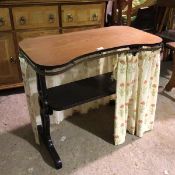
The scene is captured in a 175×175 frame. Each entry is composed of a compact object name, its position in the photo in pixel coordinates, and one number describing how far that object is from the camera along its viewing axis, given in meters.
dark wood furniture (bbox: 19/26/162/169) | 1.23
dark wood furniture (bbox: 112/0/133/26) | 2.59
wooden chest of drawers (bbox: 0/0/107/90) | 1.94
